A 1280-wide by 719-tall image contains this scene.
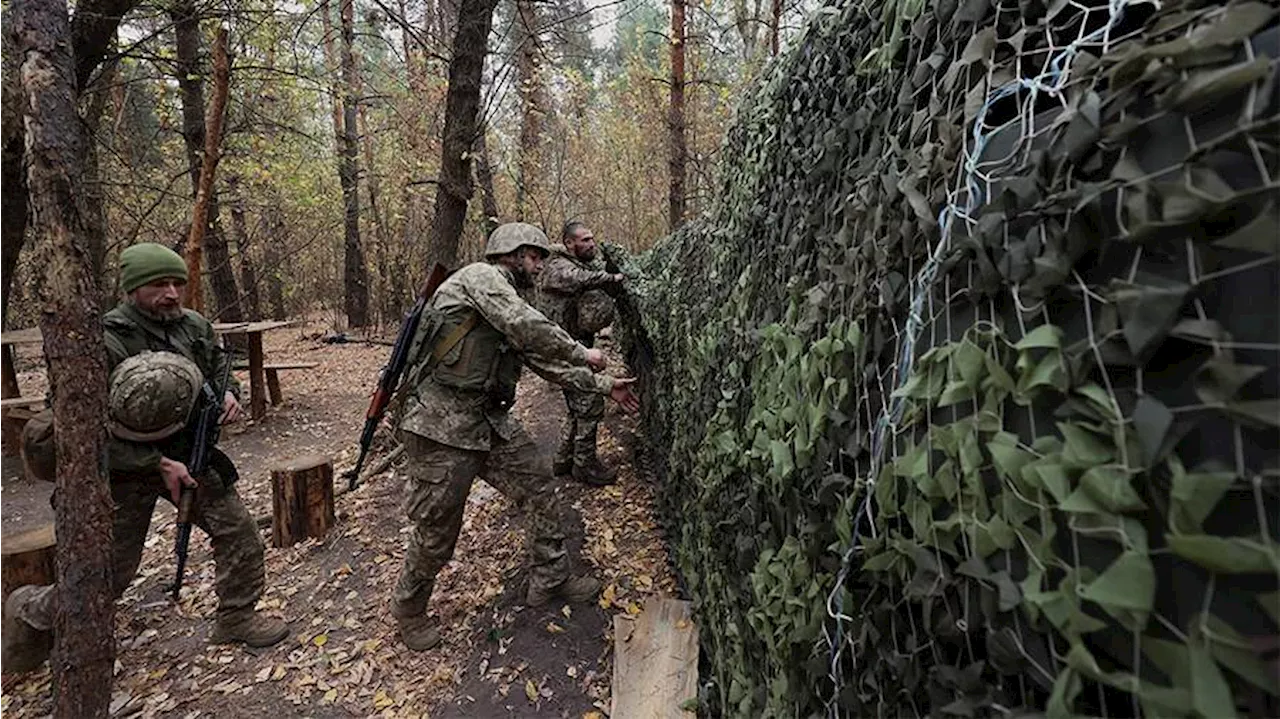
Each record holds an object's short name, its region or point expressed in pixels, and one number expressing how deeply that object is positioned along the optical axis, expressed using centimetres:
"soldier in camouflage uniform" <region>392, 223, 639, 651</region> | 364
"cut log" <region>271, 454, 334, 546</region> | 508
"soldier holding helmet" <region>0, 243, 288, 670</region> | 329
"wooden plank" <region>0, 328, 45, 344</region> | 685
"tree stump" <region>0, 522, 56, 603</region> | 394
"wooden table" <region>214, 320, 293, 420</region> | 842
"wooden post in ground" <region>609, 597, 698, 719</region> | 293
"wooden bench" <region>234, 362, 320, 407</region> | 891
